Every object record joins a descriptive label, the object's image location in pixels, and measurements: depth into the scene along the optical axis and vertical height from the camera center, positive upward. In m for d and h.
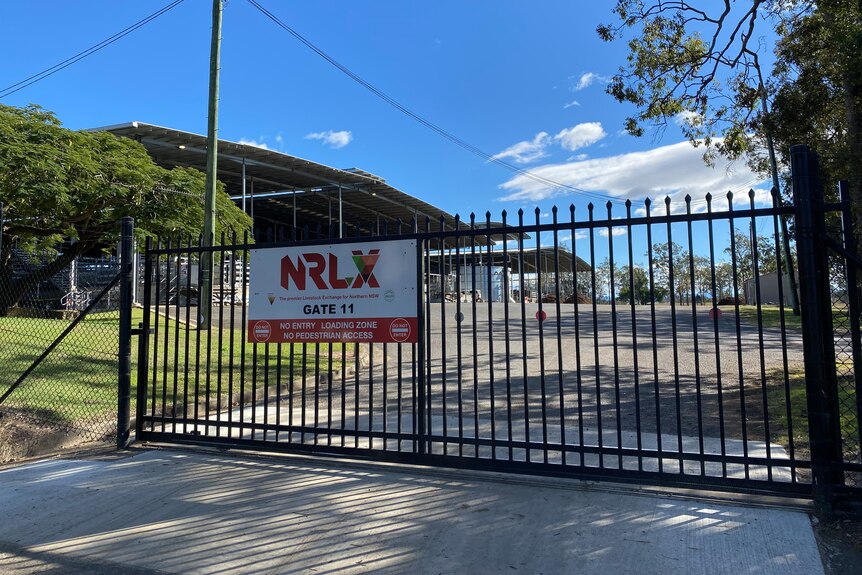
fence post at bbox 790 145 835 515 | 3.71 +0.09
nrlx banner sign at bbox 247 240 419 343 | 5.02 +0.42
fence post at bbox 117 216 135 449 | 5.76 +0.08
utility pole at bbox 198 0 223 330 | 13.23 +5.23
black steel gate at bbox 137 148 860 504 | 4.11 -0.91
